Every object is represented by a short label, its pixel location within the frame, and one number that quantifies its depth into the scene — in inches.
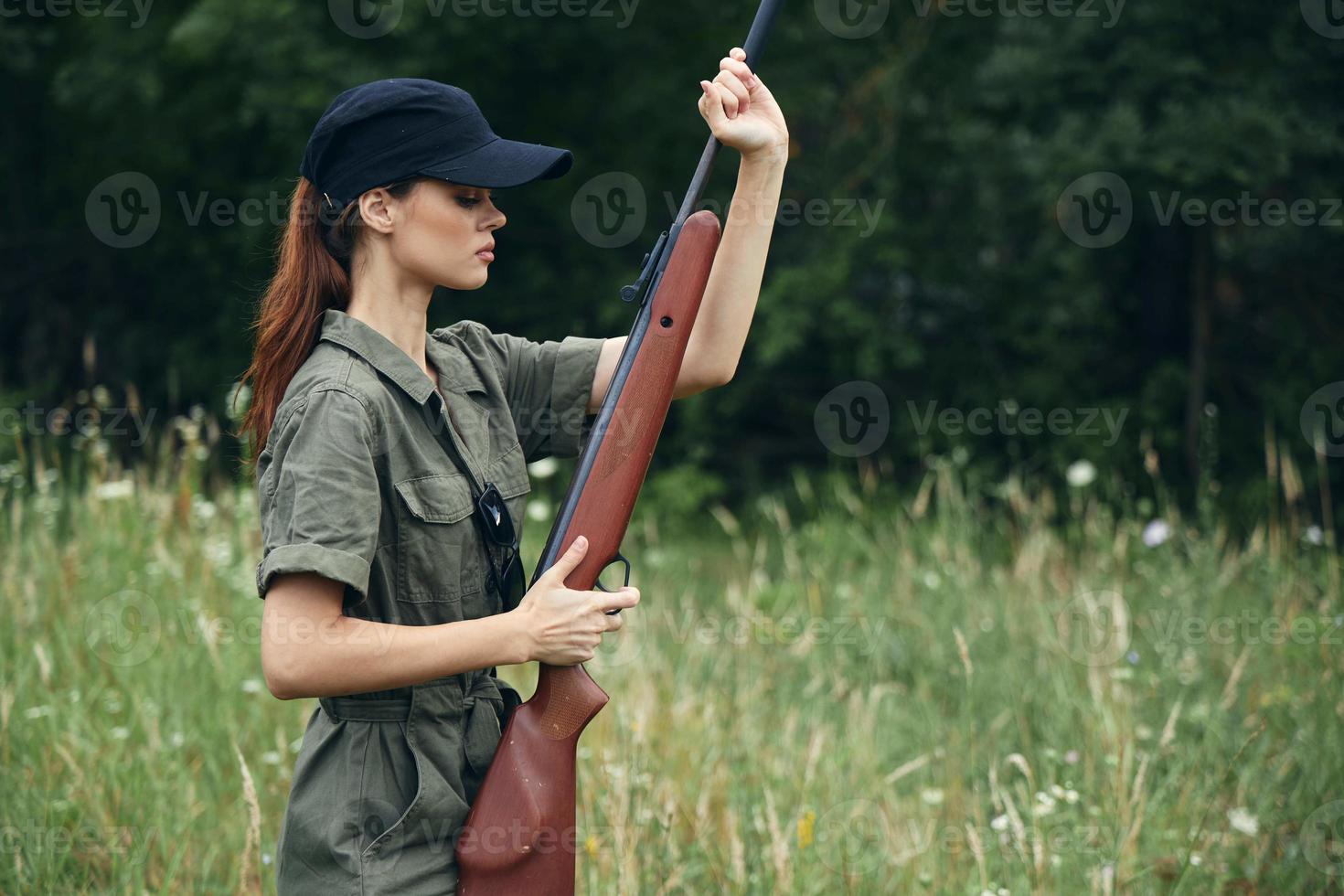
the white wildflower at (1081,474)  211.9
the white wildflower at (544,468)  245.3
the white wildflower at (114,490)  180.7
